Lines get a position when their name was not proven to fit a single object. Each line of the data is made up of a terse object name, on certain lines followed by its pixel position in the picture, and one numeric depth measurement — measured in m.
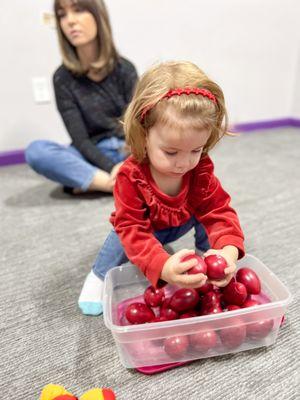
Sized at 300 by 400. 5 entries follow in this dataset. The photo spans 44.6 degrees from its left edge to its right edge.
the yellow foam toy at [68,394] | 0.52
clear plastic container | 0.56
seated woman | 1.20
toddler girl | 0.56
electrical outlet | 1.61
